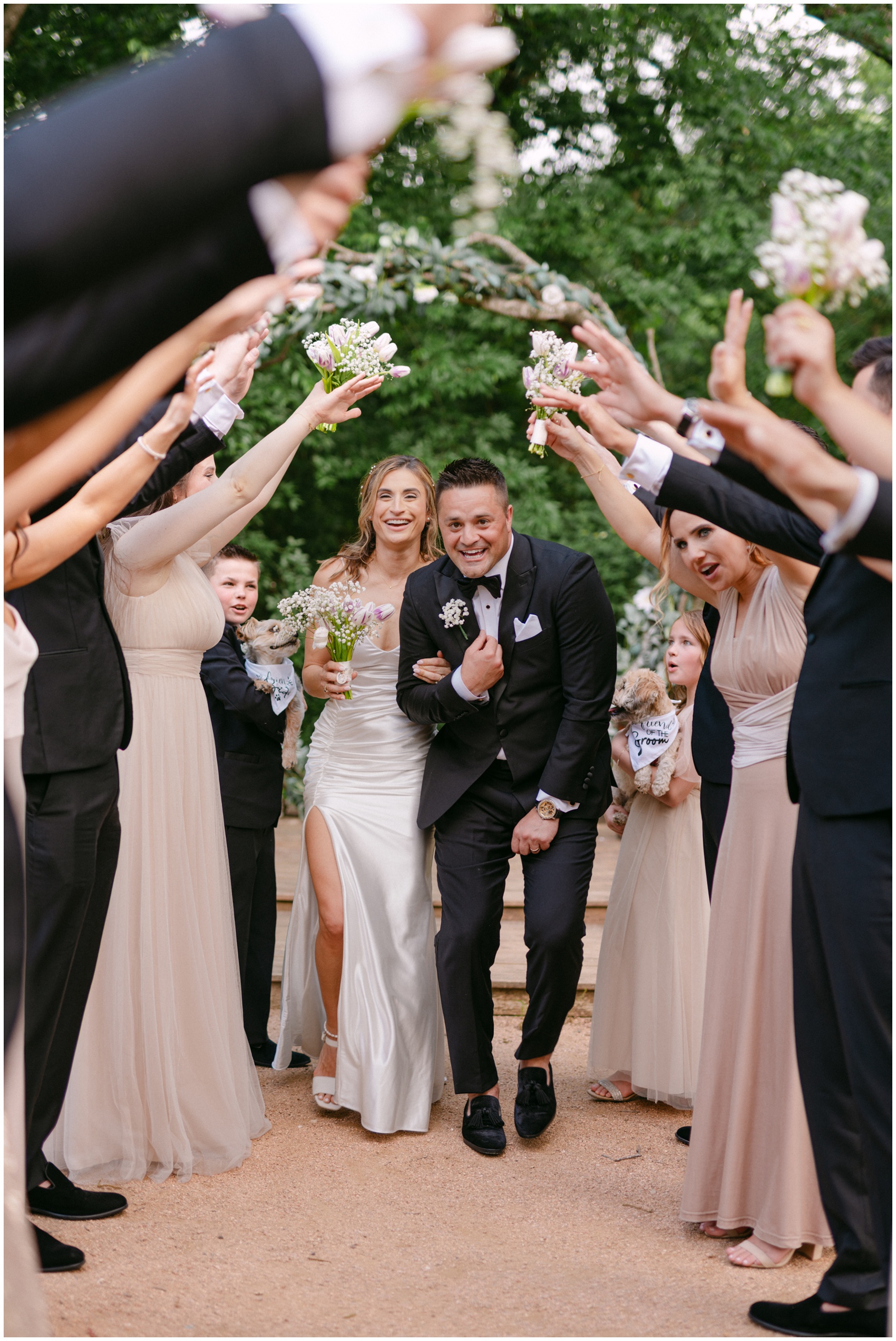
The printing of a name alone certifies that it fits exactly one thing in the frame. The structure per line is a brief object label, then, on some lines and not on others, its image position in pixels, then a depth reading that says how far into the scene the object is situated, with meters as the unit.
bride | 4.30
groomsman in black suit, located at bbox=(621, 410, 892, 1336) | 2.32
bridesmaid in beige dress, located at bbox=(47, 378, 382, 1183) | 3.64
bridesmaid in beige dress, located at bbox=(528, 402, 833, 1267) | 3.07
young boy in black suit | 4.64
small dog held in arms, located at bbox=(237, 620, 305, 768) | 4.89
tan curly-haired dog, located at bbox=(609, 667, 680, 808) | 4.63
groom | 4.22
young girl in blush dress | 4.37
